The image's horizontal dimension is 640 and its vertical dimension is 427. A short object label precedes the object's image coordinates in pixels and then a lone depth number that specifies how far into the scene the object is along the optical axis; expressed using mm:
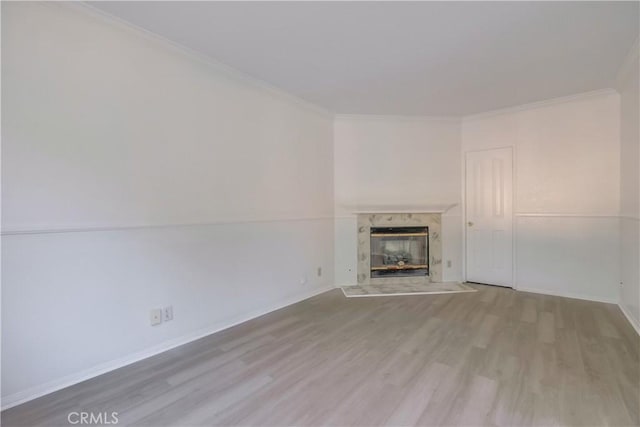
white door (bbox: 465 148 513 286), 4266
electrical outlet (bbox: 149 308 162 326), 2371
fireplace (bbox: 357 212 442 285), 4484
